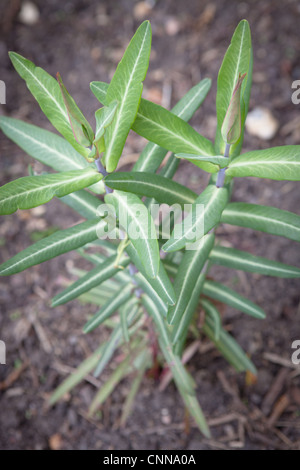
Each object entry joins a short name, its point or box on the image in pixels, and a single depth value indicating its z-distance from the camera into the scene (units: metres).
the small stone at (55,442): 0.67
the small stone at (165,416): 0.68
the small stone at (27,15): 1.04
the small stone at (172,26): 0.99
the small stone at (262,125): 0.87
